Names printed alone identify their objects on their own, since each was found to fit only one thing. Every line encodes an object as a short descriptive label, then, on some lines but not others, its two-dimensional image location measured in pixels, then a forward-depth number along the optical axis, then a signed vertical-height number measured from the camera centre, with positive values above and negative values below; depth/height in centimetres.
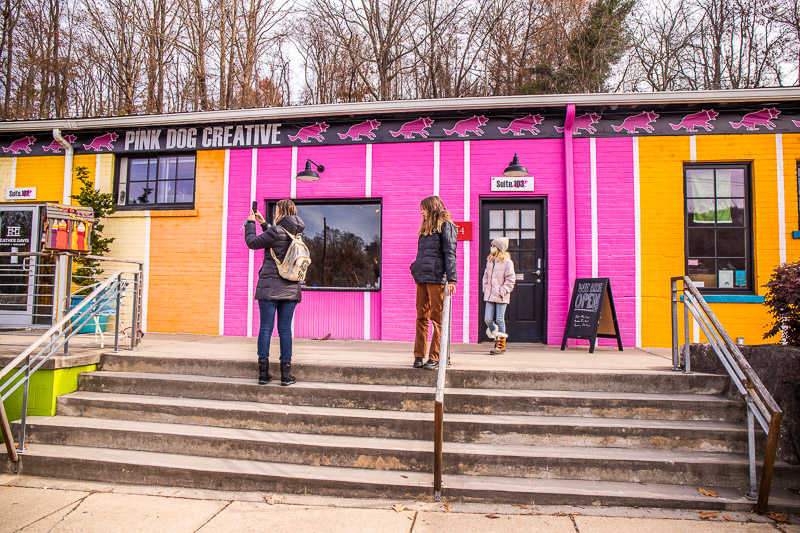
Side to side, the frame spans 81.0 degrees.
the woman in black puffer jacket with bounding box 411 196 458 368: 479 +24
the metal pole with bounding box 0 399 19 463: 399 -136
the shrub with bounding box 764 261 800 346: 396 -4
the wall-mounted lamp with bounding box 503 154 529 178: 684 +179
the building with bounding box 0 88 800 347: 710 +155
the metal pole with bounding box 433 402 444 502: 338 -115
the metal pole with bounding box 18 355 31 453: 420 -116
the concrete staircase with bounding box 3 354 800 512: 360 -129
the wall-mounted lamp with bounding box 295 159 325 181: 746 +181
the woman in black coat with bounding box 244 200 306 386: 461 -8
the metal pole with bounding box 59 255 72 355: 498 -2
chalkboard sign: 646 -29
